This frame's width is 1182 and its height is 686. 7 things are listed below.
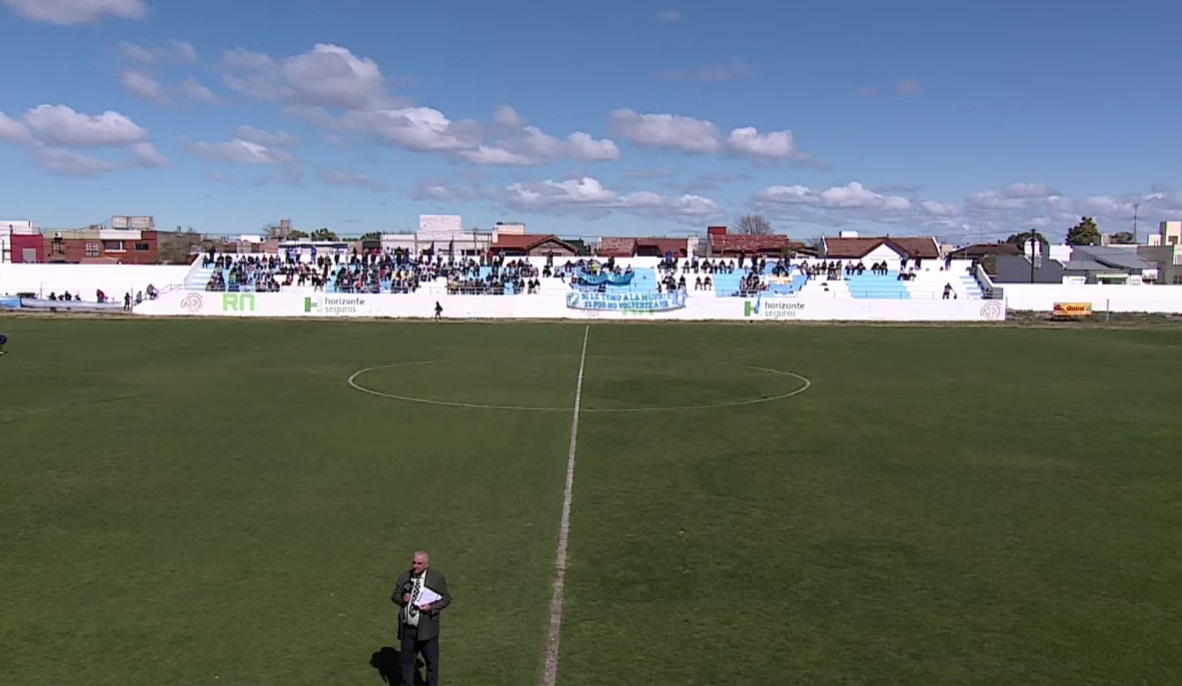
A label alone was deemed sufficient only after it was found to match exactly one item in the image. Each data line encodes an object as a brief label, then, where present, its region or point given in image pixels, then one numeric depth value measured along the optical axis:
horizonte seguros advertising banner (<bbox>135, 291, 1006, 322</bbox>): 66.69
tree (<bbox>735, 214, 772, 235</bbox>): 189.88
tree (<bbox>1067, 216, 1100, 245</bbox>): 170.88
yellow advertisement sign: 69.88
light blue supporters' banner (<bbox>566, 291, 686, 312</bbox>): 67.81
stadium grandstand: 74.06
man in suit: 8.62
